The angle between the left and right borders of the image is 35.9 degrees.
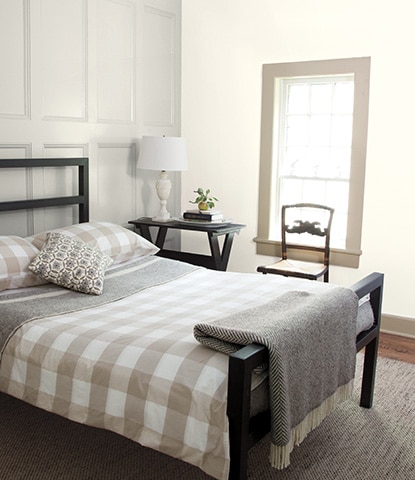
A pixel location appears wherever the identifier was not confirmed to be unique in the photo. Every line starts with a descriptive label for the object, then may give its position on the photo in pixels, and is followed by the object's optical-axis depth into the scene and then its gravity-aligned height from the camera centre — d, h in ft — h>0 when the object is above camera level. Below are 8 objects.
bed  7.06 -2.49
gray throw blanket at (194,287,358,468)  7.42 -2.47
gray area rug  8.75 -4.38
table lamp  14.84 -0.15
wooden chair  14.74 -2.14
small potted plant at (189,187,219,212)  15.23 -1.29
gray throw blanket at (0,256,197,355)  9.22 -2.40
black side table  14.58 -2.08
